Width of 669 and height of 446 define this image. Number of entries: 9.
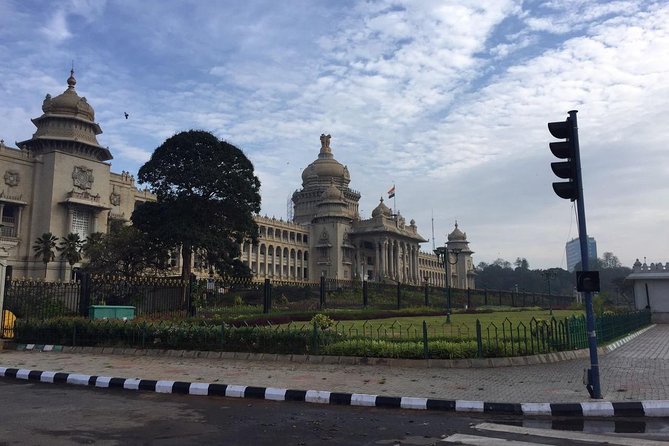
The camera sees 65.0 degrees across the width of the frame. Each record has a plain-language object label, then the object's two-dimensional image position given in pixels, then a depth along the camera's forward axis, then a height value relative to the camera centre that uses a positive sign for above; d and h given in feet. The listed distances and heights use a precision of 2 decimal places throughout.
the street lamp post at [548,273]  202.24 +11.44
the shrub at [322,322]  44.60 -1.47
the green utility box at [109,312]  58.23 -0.53
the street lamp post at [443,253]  99.55 +10.37
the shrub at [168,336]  43.11 -2.60
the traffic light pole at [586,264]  27.04 +1.97
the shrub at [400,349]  39.01 -3.38
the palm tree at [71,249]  144.87 +16.03
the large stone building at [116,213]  159.22 +37.07
